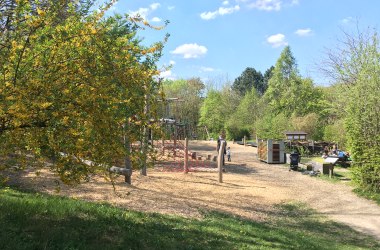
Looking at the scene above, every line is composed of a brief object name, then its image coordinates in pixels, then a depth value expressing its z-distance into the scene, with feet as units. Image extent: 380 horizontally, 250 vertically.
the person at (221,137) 58.23
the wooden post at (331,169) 58.95
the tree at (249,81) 285.02
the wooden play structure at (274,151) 78.54
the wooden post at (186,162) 55.26
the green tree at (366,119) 45.75
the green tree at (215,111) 175.63
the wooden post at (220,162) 49.60
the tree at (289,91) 153.73
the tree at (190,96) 184.03
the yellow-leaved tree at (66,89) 15.84
